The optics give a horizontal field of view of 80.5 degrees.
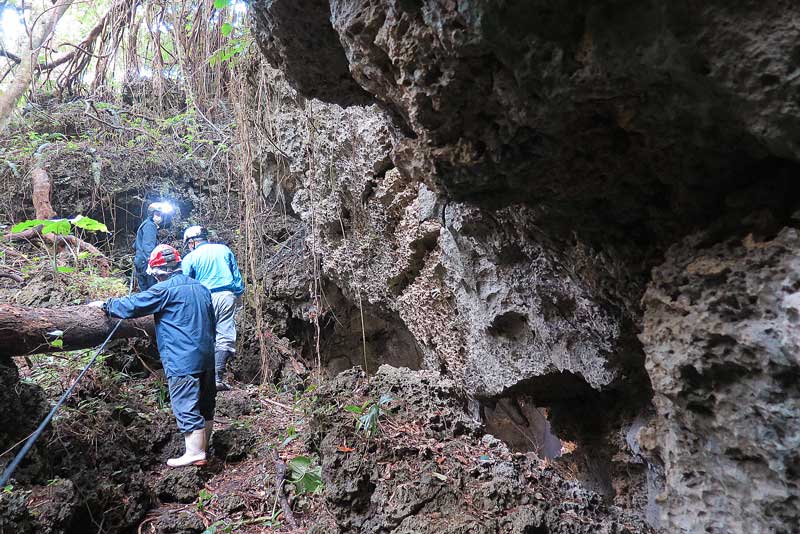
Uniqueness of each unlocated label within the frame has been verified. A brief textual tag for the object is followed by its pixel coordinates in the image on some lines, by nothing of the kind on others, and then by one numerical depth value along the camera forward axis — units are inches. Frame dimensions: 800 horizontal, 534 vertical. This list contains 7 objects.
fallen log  123.6
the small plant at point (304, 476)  130.7
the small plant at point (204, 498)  134.2
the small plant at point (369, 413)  105.0
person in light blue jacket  212.4
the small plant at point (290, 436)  161.5
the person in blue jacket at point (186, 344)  148.6
